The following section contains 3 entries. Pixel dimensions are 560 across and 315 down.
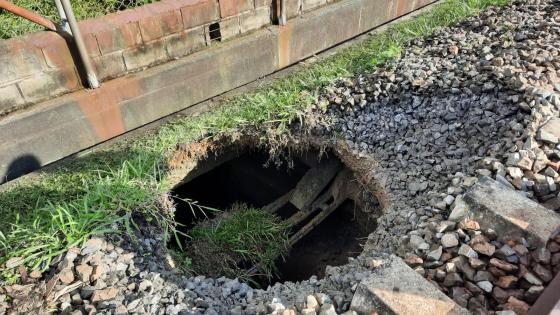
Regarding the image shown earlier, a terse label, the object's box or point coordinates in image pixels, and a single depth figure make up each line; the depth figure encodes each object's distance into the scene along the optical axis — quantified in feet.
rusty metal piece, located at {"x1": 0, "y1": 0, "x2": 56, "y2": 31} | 8.55
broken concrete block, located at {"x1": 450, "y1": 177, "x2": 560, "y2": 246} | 6.82
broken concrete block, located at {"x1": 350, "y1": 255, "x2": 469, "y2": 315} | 6.19
